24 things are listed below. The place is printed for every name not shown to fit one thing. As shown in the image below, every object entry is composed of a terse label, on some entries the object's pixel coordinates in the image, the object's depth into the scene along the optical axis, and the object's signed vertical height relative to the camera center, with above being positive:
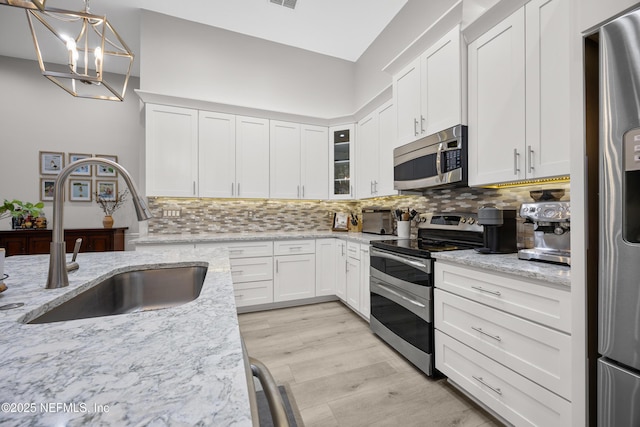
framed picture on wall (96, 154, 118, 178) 4.49 +0.67
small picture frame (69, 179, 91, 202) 4.34 +0.36
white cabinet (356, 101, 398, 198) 3.07 +0.72
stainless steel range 2.00 -0.52
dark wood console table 3.83 -0.37
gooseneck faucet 0.92 -0.02
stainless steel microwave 2.08 +0.43
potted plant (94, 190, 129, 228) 4.28 +0.15
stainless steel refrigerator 0.88 -0.02
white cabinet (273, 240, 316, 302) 3.40 -0.68
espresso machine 1.45 -0.08
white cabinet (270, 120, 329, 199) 3.70 +0.71
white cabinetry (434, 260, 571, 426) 1.27 -0.67
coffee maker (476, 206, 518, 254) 1.84 -0.11
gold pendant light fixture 1.37 +2.24
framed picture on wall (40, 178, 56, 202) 4.22 +0.36
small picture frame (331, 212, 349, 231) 3.92 -0.11
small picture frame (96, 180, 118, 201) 4.48 +0.38
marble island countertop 0.36 -0.26
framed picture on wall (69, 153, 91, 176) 4.36 +0.70
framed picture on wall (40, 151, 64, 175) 4.21 +0.77
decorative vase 4.27 -0.13
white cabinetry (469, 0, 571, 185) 1.54 +0.72
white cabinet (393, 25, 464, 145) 2.11 +1.02
